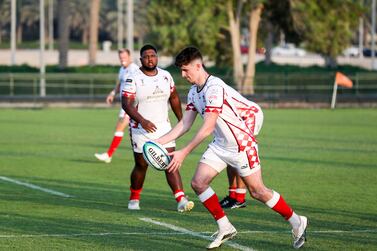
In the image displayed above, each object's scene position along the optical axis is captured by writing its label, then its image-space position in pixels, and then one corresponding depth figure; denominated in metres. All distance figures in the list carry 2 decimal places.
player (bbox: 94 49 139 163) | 21.39
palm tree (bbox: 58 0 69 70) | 62.63
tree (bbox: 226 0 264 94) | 58.50
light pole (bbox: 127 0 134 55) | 53.36
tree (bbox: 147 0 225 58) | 58.12
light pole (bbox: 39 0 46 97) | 54.28
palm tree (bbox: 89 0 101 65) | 68.21
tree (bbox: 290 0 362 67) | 60.56
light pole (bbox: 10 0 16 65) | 67.86
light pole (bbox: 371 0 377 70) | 67.00
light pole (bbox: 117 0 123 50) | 91.11
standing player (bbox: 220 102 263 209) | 13.42
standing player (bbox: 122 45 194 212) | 14.47
